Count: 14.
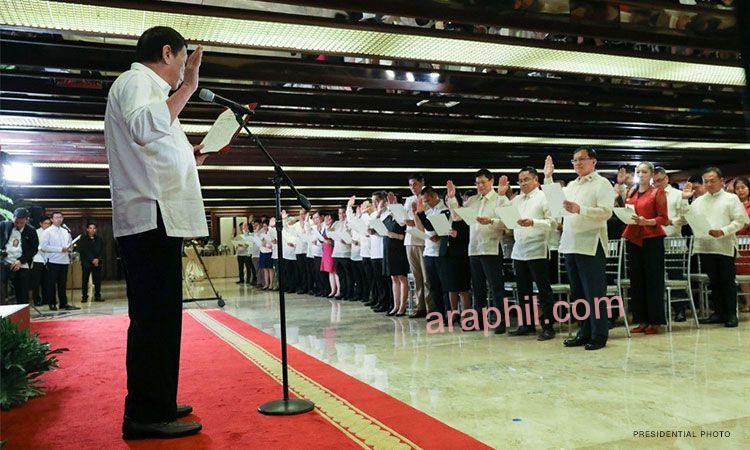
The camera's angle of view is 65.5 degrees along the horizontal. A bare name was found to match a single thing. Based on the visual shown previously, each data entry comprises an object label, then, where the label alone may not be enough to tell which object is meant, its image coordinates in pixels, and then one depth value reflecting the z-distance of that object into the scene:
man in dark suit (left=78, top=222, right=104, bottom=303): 11.55
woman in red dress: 5.00
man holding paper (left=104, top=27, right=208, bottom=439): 2.27
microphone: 2.48
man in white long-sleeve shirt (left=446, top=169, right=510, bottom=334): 5.45
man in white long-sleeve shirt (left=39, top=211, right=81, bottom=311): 10.09
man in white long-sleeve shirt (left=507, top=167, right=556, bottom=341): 5.00
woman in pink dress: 10.34
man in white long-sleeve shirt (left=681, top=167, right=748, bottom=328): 5.43
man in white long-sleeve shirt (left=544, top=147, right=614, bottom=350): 4.45
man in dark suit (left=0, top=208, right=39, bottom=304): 8.01
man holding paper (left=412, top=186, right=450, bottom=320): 6.25
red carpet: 2.32
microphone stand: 2.69
